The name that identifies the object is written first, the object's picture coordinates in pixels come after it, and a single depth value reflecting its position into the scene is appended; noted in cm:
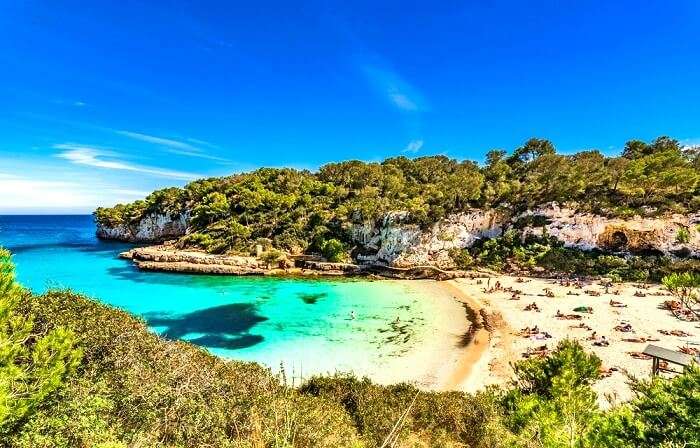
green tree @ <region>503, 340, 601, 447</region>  575
